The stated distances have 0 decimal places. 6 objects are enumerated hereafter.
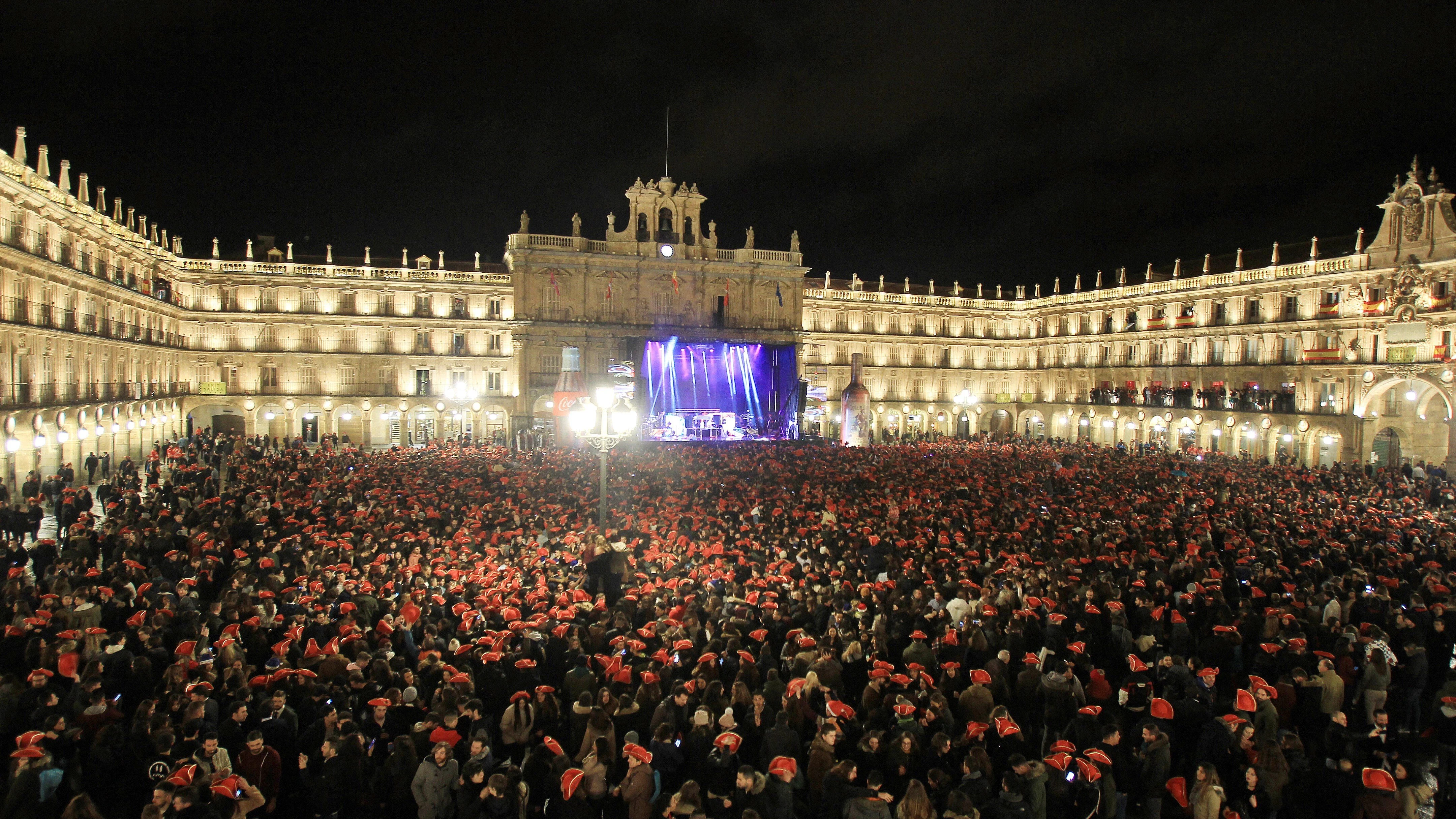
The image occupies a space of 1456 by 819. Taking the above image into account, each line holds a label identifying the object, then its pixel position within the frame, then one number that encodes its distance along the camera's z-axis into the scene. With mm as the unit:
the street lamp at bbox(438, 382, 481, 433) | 45750
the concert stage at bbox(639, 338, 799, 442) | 40000
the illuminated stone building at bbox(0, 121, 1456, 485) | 32344
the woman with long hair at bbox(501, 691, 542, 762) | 7105
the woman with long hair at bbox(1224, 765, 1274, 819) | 6074
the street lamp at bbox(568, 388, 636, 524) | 14734
